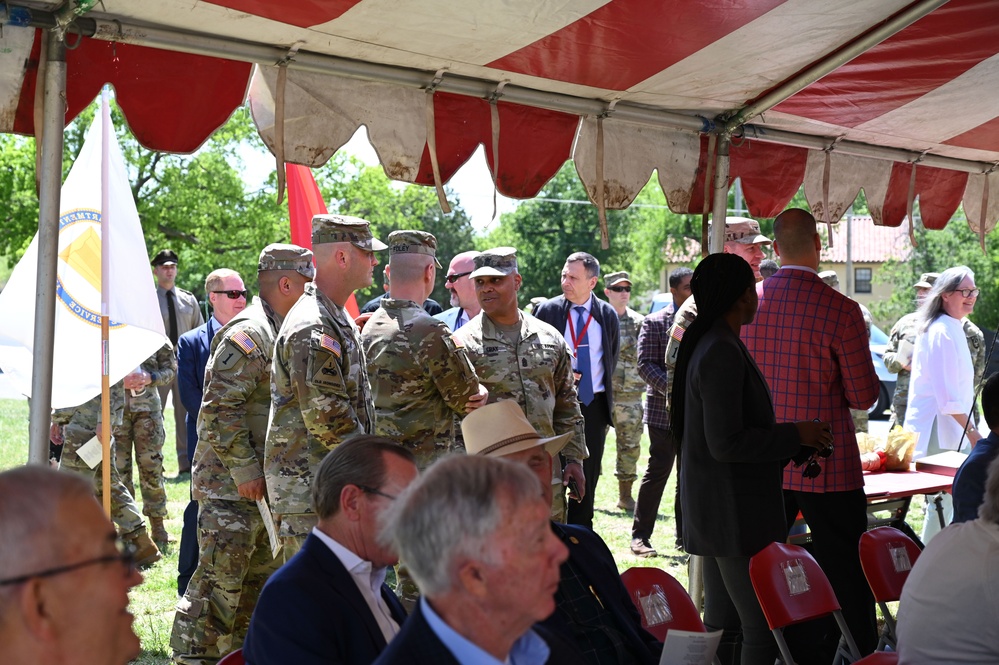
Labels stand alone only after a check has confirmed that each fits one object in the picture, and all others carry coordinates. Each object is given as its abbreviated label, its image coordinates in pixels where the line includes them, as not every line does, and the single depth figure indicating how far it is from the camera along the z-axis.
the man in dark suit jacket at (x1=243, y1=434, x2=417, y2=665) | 2.25
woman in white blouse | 6.80
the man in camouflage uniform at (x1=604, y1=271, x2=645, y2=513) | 8.84
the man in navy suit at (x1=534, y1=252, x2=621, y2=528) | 7.26
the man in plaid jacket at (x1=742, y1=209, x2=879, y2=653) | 4.18
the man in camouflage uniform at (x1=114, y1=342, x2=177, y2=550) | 7.23
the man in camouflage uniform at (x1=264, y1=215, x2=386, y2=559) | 3.81
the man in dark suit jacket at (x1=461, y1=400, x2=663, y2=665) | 2.72
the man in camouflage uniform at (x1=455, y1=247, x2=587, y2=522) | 4.96
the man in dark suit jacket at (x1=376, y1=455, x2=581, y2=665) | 1.75
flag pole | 4.39
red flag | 7.87
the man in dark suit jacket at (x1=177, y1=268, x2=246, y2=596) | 5.67
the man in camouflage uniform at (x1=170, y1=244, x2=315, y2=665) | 4.51
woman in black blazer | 3.59
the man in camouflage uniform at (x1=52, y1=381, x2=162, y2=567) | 6.53
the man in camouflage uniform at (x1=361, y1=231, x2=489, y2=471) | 4.48
